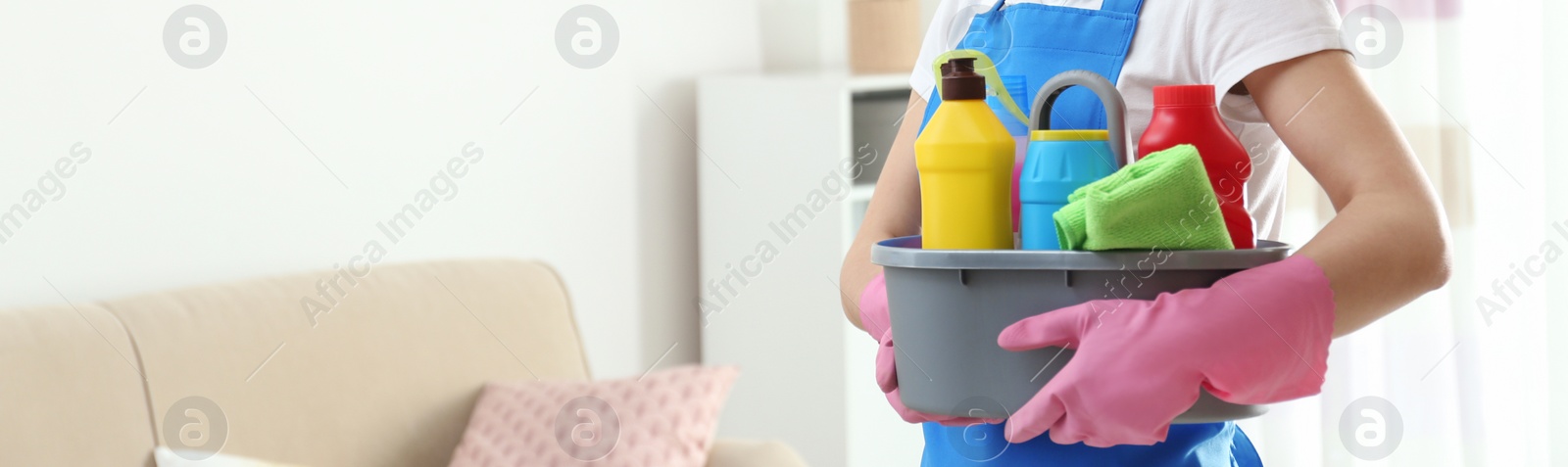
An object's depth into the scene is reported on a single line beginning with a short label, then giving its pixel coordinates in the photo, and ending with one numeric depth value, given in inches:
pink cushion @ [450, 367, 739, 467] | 66.7
